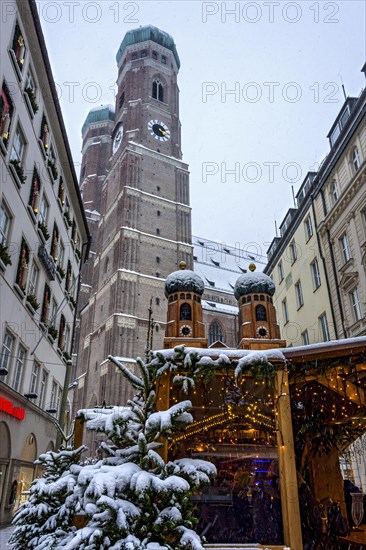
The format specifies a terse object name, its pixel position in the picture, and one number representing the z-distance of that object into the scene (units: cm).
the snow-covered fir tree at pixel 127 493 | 568
